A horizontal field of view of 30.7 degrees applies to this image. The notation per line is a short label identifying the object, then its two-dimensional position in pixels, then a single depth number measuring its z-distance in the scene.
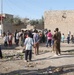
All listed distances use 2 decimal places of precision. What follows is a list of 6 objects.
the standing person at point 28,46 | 7.18
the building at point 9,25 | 22.52
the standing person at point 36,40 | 8.49
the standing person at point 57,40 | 8.00
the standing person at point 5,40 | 12.47
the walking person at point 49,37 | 11.46
